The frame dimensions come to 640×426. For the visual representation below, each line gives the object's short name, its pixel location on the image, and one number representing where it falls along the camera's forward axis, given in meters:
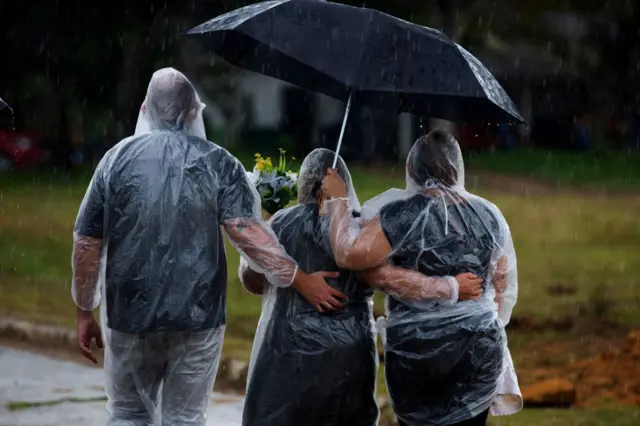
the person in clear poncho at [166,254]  8.83
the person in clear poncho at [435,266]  9.04
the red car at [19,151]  51.97
